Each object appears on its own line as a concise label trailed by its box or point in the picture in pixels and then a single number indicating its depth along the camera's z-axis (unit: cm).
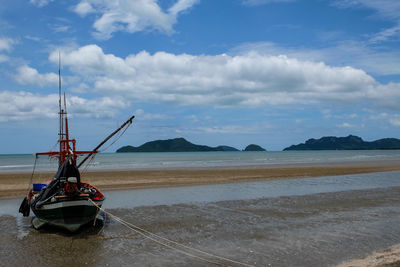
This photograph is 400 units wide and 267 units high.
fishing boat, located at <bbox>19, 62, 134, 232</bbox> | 1313
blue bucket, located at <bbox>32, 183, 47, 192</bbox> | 1839
